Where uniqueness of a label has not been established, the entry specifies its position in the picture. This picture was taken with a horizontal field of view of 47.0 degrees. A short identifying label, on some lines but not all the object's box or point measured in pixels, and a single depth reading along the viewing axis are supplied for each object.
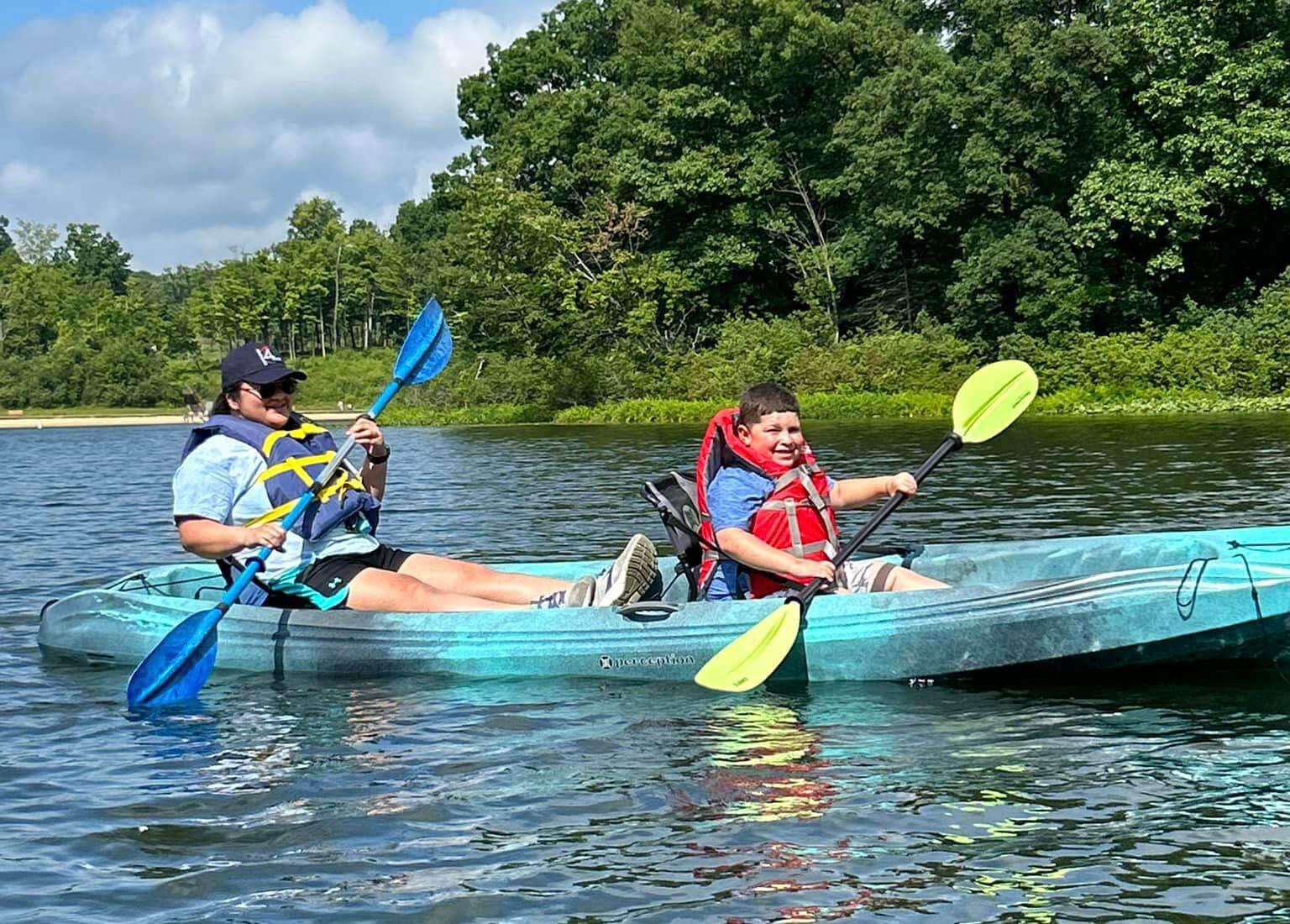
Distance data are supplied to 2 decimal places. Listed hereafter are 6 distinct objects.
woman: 6.00
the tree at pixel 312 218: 72.81
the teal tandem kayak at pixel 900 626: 5.35
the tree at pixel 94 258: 87.56
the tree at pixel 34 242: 82.44
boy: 5.73
